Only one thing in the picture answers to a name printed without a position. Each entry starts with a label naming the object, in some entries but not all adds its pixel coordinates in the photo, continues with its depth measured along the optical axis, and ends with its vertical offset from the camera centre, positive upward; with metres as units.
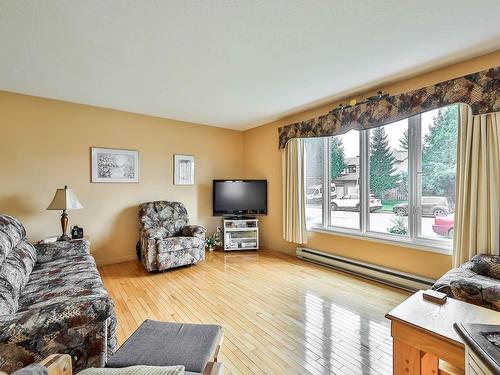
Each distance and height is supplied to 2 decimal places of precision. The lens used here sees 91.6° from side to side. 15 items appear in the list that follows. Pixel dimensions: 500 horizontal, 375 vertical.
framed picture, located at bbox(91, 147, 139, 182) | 3.58 +0.30
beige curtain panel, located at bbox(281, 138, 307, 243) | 3.87 -0.12
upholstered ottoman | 1.06 -0.78
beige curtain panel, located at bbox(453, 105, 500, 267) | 2.13 -0.02
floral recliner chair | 3.31 -0.78
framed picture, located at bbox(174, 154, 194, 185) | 4.32 +0.28
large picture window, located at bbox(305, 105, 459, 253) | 2.59 +0.06
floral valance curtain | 2.12 +0.86
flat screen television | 4.46 -0.22
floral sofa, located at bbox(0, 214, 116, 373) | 1.10 -0.73
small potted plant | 4.50 -1.06
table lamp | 2.91 -0.23
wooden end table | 1.13 -0.72
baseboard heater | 2.66 -1.07
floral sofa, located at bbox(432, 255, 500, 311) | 1.54 -0.68
